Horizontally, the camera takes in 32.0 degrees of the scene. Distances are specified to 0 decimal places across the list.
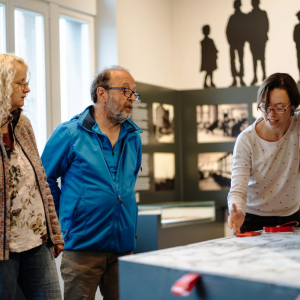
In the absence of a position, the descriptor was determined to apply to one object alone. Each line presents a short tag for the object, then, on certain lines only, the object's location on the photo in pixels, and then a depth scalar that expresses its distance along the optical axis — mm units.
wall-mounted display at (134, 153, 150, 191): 5645
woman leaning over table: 2699
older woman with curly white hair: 2213
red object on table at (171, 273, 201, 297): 1473
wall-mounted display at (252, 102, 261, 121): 5867
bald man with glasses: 2691
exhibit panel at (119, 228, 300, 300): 1418
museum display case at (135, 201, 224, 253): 4707
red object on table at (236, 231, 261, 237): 2371
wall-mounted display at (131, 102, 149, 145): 5582
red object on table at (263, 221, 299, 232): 2549
